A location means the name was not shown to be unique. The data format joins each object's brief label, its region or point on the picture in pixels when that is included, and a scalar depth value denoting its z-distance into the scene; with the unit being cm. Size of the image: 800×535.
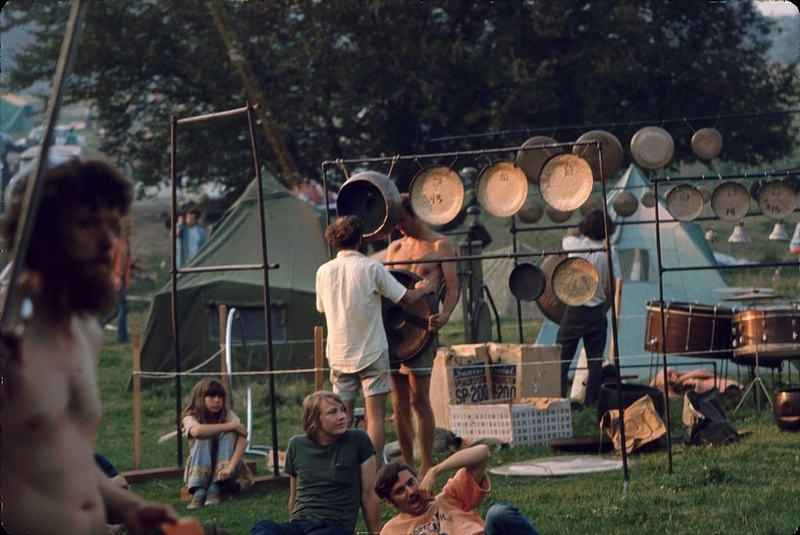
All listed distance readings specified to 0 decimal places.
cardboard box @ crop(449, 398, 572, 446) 1572
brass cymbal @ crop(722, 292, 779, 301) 1705
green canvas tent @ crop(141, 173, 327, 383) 2264
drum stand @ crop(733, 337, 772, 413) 1744
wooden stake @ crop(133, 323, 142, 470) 1466
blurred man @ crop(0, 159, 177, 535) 433
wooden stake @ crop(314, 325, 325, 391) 1346
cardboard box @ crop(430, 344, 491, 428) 1638
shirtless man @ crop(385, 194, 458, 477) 1314
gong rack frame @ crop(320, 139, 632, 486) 1278
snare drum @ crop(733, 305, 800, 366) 1610
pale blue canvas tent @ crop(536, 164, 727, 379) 2213
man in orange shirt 929
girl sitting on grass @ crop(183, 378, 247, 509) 1321
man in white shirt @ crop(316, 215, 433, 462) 1231
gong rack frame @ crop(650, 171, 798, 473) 1336
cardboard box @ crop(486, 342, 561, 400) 1657
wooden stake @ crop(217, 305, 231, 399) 1588
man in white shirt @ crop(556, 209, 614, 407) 1741
